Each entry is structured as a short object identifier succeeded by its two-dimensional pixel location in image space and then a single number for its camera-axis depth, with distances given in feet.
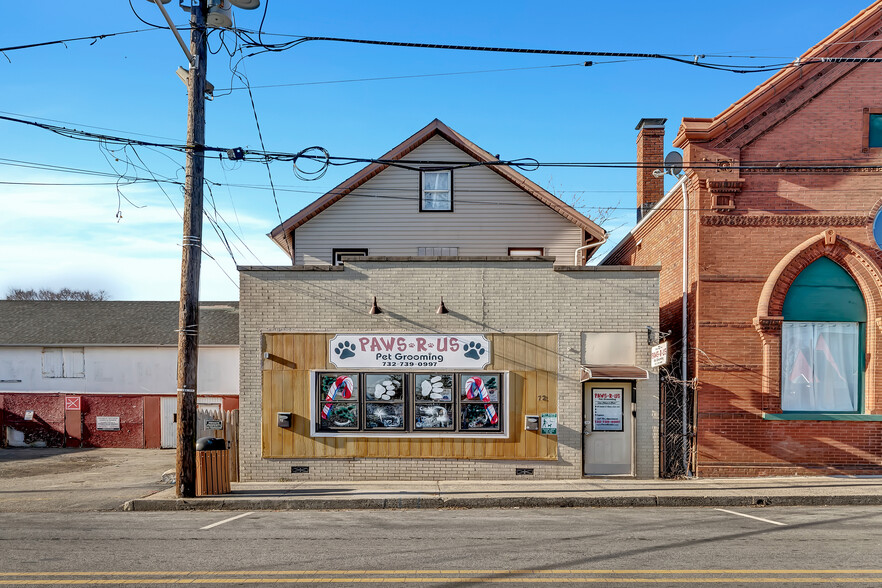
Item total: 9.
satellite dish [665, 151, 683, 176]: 62.85
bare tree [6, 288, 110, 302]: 249.10
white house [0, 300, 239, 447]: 69.31
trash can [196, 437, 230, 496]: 40.06
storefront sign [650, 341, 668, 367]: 42.50
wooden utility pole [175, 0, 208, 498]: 39.34
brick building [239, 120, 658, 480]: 46.14
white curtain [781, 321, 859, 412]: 46.34
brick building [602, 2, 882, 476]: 45.57
